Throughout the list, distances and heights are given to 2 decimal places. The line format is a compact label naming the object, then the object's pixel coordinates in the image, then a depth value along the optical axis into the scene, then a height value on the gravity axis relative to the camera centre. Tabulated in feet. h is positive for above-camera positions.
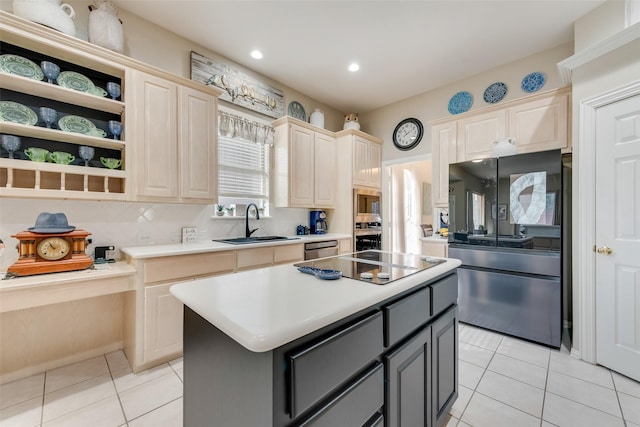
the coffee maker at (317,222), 13.62 -0.46
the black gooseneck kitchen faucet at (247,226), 10.53 -0.51
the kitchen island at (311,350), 2.38 -1.51
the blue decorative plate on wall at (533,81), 10.24 +5.10
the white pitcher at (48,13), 6.19 +4.75
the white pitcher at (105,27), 7.16 +5.04
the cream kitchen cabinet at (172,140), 7.52 +2.25
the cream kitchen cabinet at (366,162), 13.47 +2.70
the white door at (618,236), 6.50 -0.59
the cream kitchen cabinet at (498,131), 8.80 +3.04
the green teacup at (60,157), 6.63 +1.40
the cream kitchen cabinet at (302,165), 11.61 +2.23
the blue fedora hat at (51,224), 6.01 -0.24
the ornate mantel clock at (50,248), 5.84 -0.80
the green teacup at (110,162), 7.27 +1.41
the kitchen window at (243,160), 10.40 +2.19
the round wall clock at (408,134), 13.56 +4.15
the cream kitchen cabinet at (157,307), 6.70 -2.43
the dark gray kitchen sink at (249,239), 9.56 -1.02
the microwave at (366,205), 13.51 +0.41
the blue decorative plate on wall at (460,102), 11.97 +5.04
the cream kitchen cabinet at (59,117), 6.07 +2.62
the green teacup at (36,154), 6.32 +1.43
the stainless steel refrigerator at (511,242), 7.86 -0.92
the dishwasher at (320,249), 10.94 -1.54
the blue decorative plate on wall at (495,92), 11.09 +5.08
